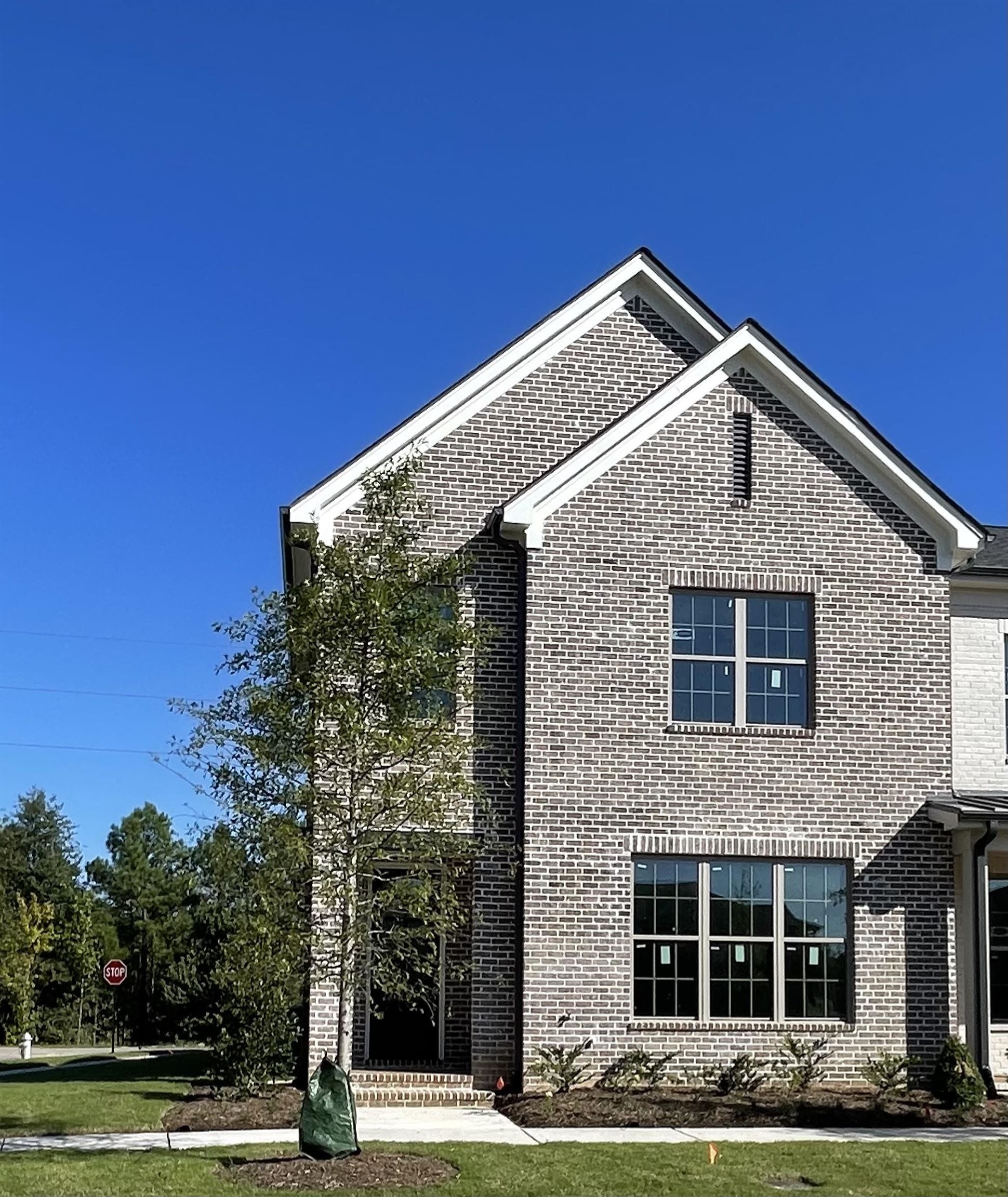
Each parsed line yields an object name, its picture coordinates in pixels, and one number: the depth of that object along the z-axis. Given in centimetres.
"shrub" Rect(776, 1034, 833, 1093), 1750
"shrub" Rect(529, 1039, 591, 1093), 1695
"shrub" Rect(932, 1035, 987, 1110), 1664
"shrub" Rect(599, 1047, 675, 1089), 1709
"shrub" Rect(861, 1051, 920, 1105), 1730
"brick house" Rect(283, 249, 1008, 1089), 1777
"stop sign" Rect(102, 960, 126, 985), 4134
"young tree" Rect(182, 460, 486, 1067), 1325
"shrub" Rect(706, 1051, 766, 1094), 1733
